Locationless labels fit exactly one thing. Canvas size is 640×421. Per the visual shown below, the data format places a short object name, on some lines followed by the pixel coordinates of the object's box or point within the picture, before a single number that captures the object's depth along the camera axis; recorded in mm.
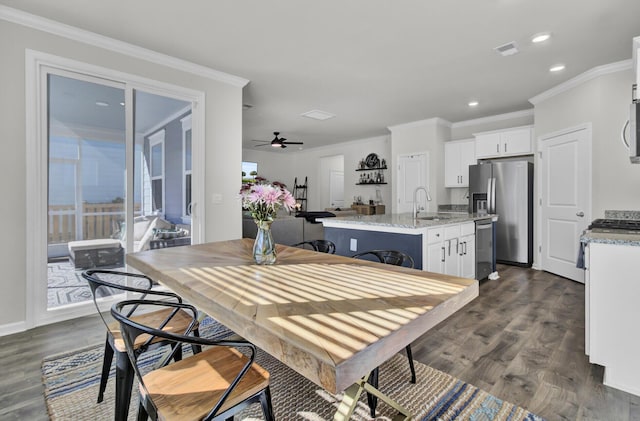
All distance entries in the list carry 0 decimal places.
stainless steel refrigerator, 5016
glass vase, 1677
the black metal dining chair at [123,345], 1277
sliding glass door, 2766
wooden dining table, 764
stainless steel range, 2143
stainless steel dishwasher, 4004
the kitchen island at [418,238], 2988
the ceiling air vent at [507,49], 3174
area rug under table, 1600
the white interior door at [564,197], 4043
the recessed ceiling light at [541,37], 2973
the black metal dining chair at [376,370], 1509
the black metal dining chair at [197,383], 942
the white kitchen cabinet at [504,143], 5137
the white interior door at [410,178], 6324
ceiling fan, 6840
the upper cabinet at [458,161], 5926
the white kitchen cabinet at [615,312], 1790
